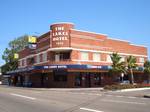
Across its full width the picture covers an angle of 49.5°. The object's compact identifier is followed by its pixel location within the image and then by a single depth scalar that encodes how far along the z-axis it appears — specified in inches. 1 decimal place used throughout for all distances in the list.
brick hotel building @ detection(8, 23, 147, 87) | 1073.6
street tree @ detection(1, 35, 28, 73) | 2025.5
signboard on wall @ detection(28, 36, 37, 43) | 1275.3
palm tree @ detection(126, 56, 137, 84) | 1104.8
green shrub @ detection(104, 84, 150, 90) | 846.6
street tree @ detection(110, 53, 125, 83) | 1046.6
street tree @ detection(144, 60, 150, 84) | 1307.8
